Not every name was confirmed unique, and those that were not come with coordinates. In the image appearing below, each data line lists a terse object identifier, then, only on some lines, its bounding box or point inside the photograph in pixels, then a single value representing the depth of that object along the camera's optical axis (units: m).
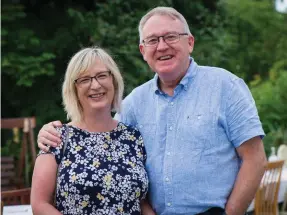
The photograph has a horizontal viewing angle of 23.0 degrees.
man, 2.69
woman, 2.68
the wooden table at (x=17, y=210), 4.48
